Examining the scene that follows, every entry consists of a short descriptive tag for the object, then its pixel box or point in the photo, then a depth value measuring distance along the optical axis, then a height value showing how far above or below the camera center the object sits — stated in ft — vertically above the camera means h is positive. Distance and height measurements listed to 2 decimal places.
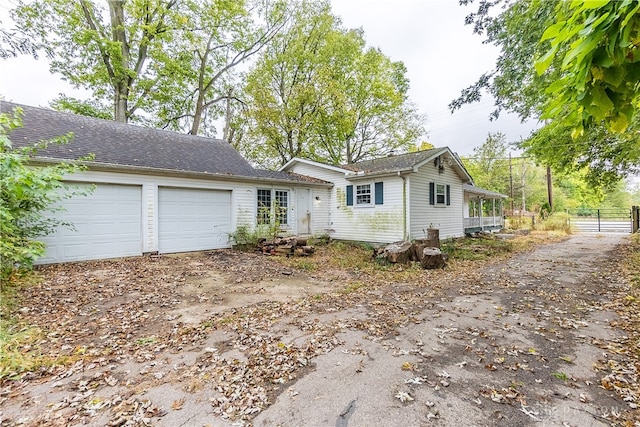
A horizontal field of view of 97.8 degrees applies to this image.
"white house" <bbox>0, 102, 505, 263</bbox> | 25.67 +3.24
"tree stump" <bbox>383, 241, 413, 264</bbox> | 26.55 -3.42
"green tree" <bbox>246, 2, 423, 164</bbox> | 59.82 +26.83
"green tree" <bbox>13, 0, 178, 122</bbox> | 46.37 +31.71
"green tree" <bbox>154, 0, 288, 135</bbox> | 55.88 +36.07
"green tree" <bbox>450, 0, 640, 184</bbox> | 3.66 +6.24
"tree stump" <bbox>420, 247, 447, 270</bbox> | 25.25 -3.89
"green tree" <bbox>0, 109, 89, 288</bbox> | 12.70 +1.30
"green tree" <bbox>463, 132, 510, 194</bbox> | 88.38 +17.36
